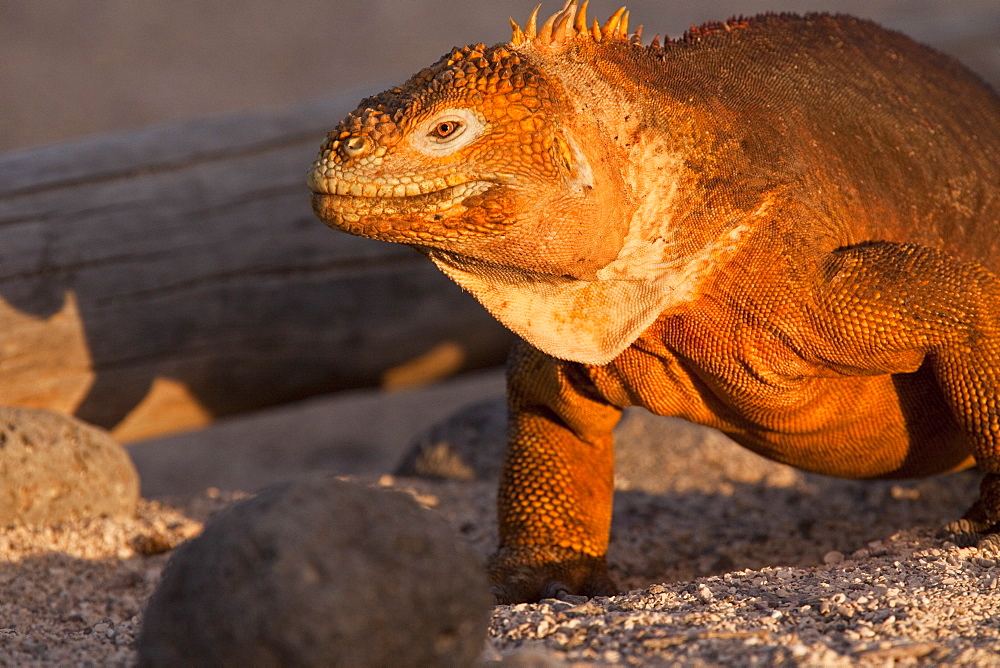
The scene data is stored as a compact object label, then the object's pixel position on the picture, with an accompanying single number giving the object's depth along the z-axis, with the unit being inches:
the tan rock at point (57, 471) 409.4
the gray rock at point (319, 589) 198.8
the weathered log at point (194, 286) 494.3
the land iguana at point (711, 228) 279.3
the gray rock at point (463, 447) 559.2
